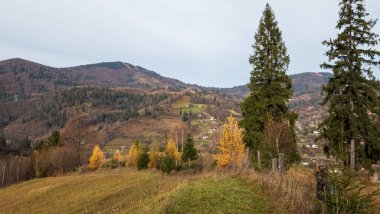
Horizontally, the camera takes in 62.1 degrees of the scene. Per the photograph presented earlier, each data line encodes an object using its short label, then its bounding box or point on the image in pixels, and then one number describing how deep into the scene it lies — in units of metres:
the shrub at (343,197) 10.20
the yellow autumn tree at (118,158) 82.30
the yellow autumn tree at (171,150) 68.56
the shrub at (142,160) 63.91
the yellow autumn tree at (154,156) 64.94
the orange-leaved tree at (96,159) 72.75
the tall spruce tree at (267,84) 32.12
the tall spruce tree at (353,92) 26.77
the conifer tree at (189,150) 59.53
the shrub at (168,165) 49.43
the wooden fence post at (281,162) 18.44
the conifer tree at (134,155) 66.96
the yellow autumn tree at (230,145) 38.62
